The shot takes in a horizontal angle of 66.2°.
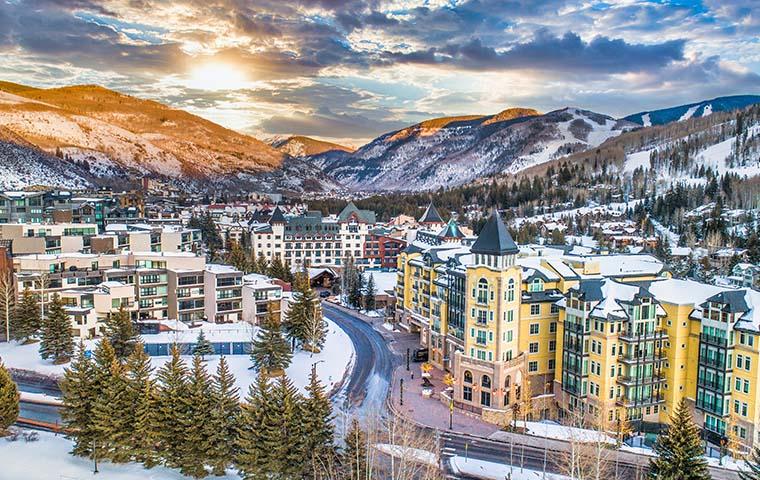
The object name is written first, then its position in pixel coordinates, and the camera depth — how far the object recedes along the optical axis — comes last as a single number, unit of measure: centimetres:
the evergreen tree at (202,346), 6141
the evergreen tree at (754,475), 3262
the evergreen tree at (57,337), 5975
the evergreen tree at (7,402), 4319
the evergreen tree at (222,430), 3819
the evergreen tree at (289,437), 3666
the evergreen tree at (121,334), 5972
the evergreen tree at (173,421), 3847
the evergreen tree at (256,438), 3656
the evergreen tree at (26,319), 6494
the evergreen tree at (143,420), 3925
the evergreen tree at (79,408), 4000
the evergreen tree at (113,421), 3912
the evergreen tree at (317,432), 3694
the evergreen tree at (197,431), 3800
